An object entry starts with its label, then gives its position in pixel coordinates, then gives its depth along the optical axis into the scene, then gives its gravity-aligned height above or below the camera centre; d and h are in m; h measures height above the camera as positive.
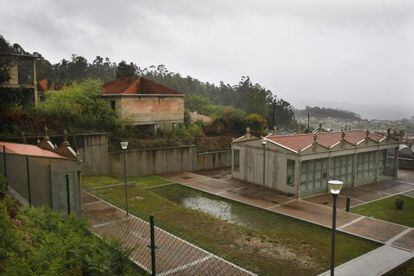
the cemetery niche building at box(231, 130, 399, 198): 25.72 -4.34
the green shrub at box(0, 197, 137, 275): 7.21 -3.34
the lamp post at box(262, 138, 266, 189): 26.91 -4.56
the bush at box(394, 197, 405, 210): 22.70 -6.18
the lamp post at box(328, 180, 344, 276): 10.34 -2.42
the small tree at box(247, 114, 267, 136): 44.81 -2.47
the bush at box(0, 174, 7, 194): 11.73 -2.67
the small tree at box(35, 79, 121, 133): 31.30 -0.59
